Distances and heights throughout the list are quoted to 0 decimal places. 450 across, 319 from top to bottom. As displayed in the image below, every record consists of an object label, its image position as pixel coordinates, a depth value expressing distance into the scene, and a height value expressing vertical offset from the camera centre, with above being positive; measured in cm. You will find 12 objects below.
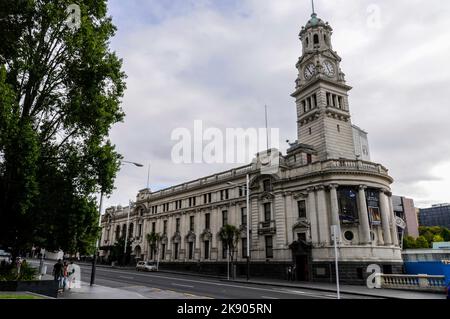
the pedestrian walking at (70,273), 1954 -170
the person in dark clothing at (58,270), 1825 -145
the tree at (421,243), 7488 +94
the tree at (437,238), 8384 +239
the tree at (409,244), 7406 +69
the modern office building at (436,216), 15504 +1572
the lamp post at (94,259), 2175 -95
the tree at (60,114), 1453 +645
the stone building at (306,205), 3275 +512
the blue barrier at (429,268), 2545 -190
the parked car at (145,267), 4603 -306
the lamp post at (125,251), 5931 -109
